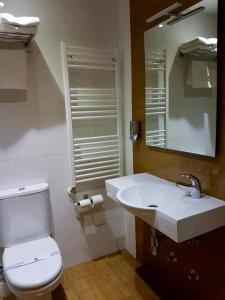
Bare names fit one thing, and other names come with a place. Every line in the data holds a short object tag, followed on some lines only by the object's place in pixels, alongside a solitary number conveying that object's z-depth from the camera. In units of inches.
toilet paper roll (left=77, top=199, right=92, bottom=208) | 80.0
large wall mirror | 53.0
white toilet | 56.2
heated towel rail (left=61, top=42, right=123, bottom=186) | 76.2
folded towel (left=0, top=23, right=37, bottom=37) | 58.8
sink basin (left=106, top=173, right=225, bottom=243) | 46.7
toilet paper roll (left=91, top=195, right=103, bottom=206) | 81.9
